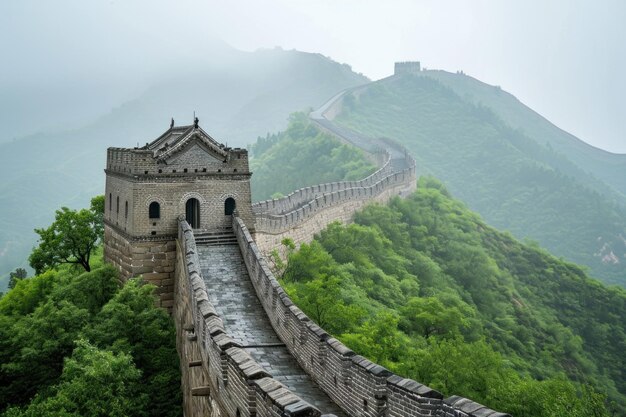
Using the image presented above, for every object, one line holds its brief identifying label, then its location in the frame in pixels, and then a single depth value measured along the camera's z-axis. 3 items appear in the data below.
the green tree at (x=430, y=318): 34.25
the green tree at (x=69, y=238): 31.00
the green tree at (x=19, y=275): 42.93
